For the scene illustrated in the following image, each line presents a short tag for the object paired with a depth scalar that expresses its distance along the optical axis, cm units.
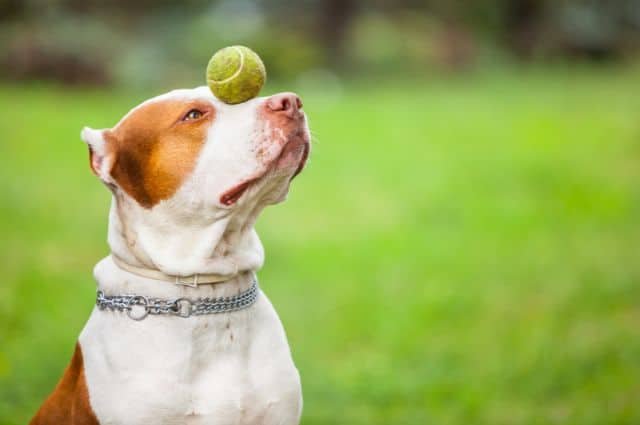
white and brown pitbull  583
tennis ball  588
